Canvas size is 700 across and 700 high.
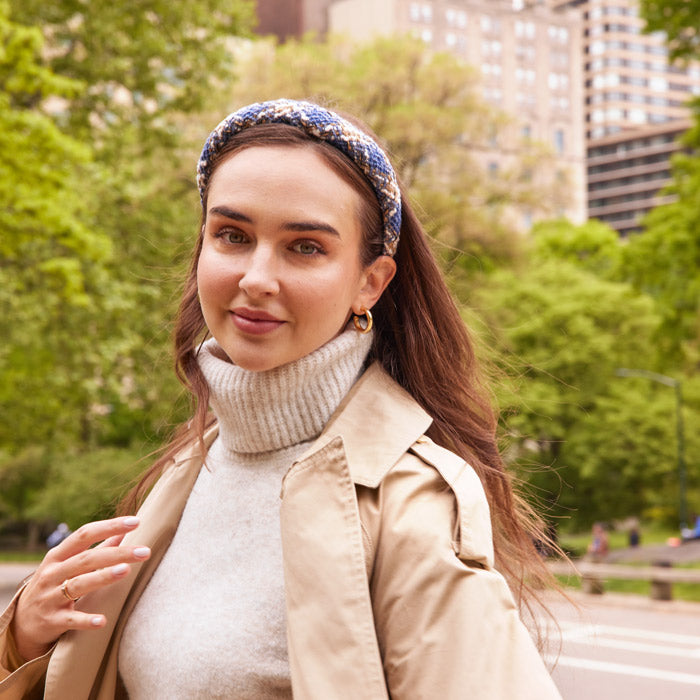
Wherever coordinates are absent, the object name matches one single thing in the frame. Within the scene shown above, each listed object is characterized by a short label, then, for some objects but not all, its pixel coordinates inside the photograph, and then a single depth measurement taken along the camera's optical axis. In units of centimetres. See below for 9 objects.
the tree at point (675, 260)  1633
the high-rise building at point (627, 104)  11138
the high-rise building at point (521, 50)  8044
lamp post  2878
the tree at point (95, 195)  1183
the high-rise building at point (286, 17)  6838
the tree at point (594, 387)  2692
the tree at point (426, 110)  2345
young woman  139
